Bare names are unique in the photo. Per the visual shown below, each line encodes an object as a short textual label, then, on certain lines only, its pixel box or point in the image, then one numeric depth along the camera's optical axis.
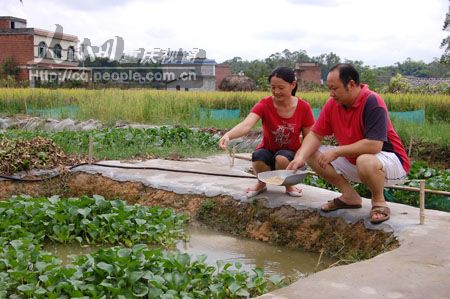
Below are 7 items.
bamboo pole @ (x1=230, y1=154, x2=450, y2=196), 4.50
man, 4.24
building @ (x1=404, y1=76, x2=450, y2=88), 29.19
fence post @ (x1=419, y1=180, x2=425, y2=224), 4.23
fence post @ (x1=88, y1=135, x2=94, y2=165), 6.92
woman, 4.97
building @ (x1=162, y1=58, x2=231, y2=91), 32.50
